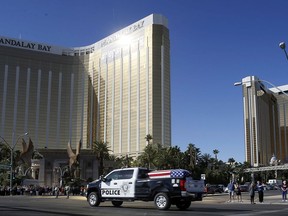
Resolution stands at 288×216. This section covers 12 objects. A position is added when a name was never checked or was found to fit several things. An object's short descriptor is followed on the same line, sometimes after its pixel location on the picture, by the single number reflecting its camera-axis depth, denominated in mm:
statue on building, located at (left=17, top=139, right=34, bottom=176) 105062
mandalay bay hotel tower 141625
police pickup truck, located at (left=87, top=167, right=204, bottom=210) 18569
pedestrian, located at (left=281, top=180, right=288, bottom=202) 29931
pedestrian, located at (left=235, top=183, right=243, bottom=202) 32000
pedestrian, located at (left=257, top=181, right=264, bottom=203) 29281
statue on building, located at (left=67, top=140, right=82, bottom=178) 95531
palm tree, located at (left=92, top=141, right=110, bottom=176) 92000
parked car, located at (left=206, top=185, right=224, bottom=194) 56050
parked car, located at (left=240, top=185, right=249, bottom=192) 67019
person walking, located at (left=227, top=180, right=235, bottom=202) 32684
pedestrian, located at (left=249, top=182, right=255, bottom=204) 28056
